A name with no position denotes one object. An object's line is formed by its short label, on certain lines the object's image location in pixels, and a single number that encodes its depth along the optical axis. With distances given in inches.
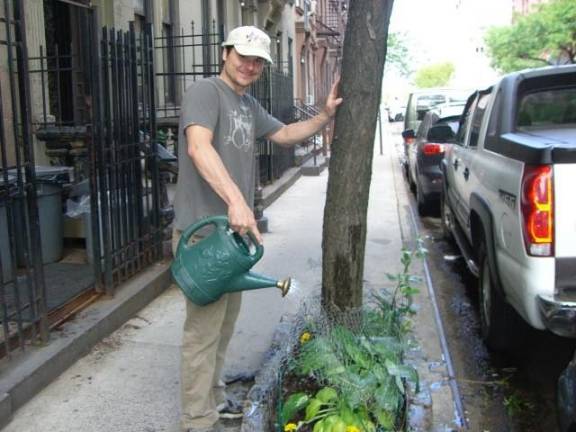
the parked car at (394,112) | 1416.6
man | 118.6
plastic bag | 239.9
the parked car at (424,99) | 568.1
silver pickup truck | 139.4
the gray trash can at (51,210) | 223.6
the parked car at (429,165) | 369.4
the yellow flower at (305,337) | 135.4
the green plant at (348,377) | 112.4
